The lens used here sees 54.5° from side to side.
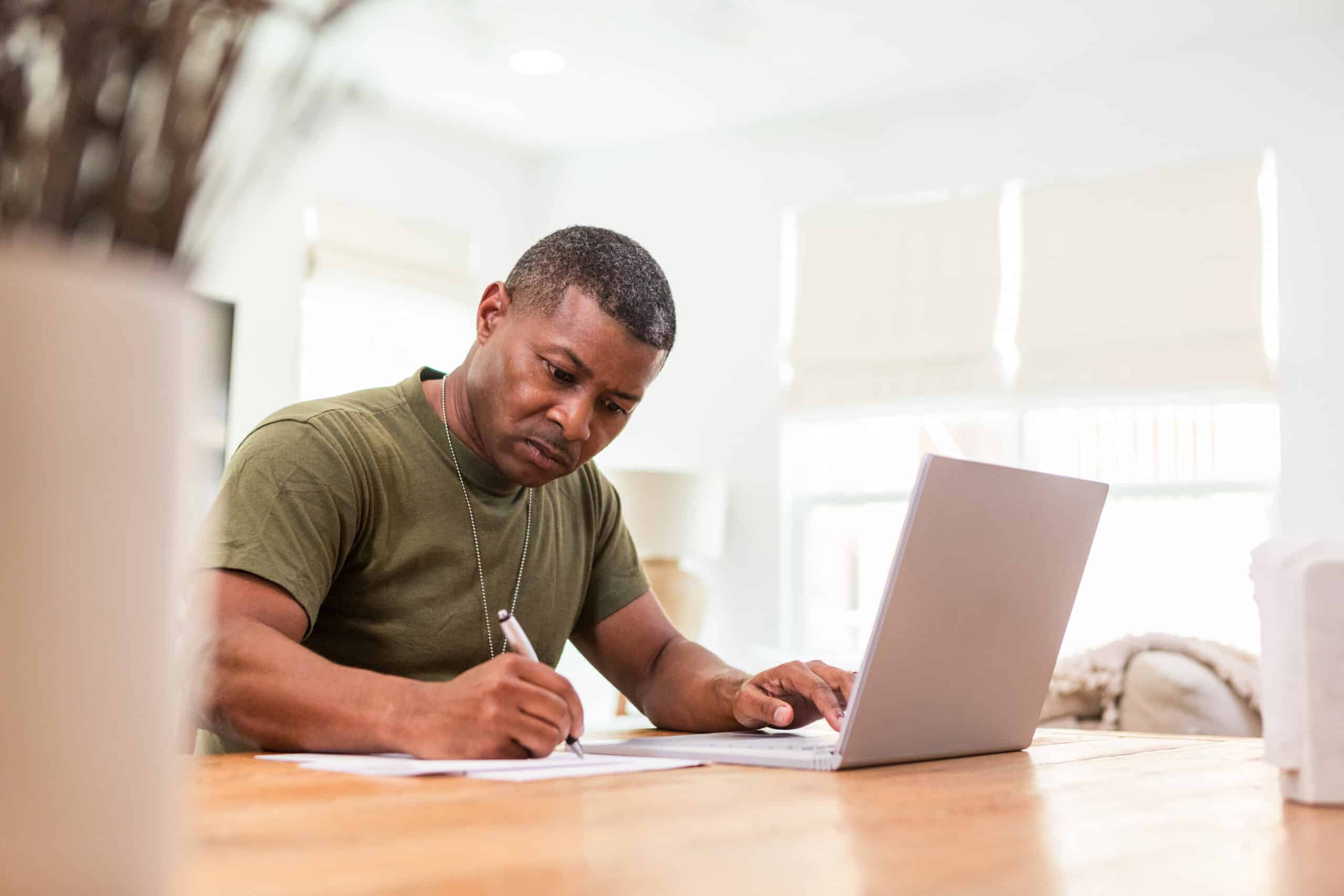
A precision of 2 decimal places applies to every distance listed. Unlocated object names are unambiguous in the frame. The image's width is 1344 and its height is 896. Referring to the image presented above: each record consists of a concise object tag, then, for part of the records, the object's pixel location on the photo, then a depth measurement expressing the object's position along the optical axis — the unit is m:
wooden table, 0.57
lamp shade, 4.75
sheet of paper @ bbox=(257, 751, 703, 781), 0.95
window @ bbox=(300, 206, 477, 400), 5.18
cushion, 3.13
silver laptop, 1.05
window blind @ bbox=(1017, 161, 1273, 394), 4.58
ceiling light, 4.86
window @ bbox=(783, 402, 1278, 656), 4.62
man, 1.34
